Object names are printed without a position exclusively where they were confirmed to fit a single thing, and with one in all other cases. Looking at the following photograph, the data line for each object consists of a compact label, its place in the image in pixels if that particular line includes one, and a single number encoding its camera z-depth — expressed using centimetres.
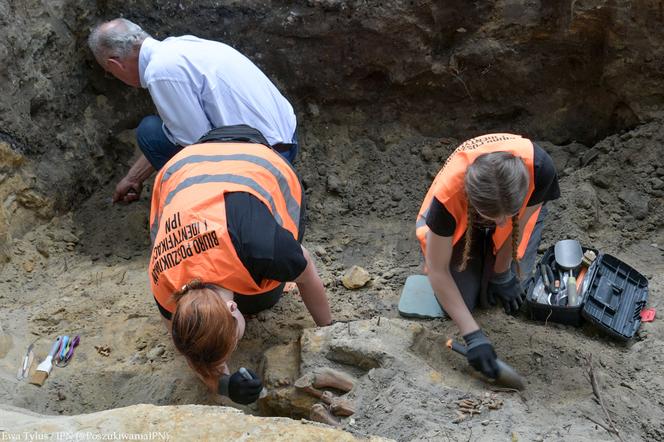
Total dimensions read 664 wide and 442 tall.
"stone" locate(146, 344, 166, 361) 287
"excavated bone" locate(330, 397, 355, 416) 234
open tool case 277
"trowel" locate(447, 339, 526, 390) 246
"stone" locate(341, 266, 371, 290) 326
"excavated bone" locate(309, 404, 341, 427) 232
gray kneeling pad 300
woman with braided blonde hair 233
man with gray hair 308
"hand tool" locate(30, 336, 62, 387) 275
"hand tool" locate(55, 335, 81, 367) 288
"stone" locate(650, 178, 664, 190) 339
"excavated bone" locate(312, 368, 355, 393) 245
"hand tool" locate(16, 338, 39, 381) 278
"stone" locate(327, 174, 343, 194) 387
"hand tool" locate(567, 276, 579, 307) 285
